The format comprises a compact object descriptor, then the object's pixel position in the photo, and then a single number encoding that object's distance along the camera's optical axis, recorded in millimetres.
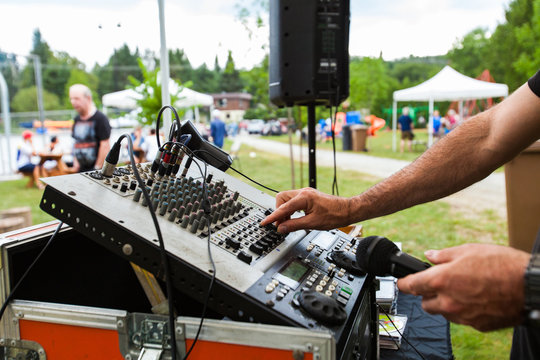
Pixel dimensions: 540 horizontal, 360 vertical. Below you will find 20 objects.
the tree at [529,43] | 18022
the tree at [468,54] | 36281
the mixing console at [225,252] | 880
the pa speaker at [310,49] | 2545
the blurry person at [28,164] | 10242
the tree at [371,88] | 25594
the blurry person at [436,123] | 21175
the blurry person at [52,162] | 9733
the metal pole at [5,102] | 11328
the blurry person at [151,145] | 9734
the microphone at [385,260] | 936
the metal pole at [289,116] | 6897
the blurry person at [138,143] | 11664
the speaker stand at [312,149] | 2828
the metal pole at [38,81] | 11242
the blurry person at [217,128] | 11383
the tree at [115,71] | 42656
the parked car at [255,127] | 33969
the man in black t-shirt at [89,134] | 5281
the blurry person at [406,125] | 15922
